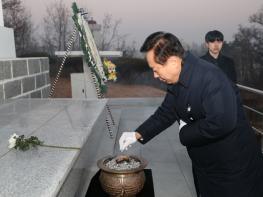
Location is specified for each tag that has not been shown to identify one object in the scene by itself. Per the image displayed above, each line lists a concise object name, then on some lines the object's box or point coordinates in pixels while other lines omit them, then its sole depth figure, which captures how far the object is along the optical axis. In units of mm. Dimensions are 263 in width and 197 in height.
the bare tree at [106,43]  9015
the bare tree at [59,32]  8994
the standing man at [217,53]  2359
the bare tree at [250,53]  10701
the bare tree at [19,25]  8676
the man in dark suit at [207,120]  1219
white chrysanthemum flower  1503
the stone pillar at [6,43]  3180
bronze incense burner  1487
